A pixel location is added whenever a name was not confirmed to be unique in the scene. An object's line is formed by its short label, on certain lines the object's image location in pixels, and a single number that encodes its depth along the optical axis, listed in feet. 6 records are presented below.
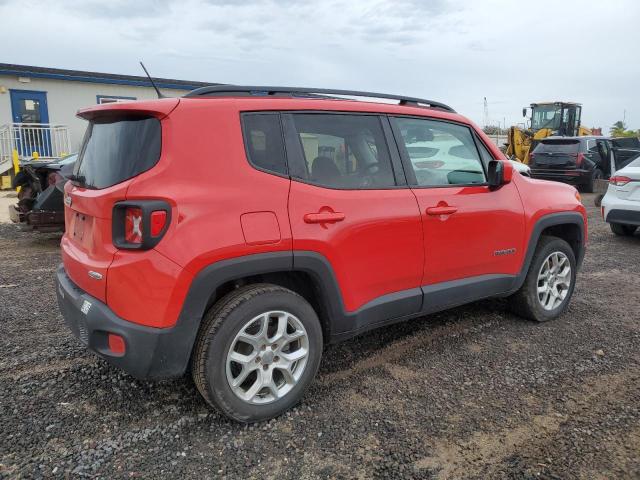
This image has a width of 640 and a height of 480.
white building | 50.44
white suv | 24.90
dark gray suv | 47.50
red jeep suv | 8.21
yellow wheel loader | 64.08
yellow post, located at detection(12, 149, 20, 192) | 44.61
